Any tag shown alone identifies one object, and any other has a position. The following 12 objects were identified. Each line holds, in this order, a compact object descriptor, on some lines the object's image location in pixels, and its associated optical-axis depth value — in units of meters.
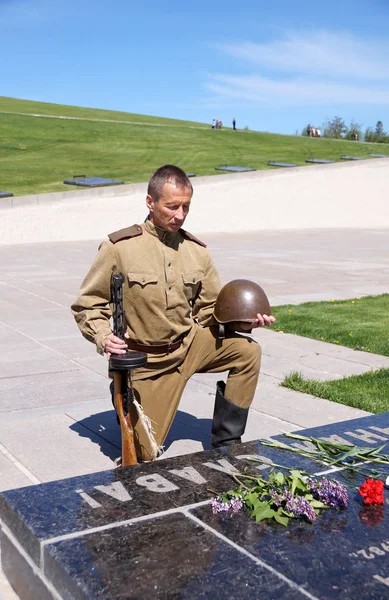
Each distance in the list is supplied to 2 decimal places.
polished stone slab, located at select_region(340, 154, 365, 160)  31.12
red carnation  2.97
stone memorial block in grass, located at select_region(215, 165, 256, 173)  26.45
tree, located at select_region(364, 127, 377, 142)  52.56
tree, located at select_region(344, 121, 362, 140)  51.29
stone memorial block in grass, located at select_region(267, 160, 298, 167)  28.31
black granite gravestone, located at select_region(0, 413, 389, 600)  2.40
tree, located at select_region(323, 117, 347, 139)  53.62
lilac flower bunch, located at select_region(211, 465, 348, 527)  2.86
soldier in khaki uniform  3.87
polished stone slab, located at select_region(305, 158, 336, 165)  29.64
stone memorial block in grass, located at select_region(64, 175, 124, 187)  22.66
